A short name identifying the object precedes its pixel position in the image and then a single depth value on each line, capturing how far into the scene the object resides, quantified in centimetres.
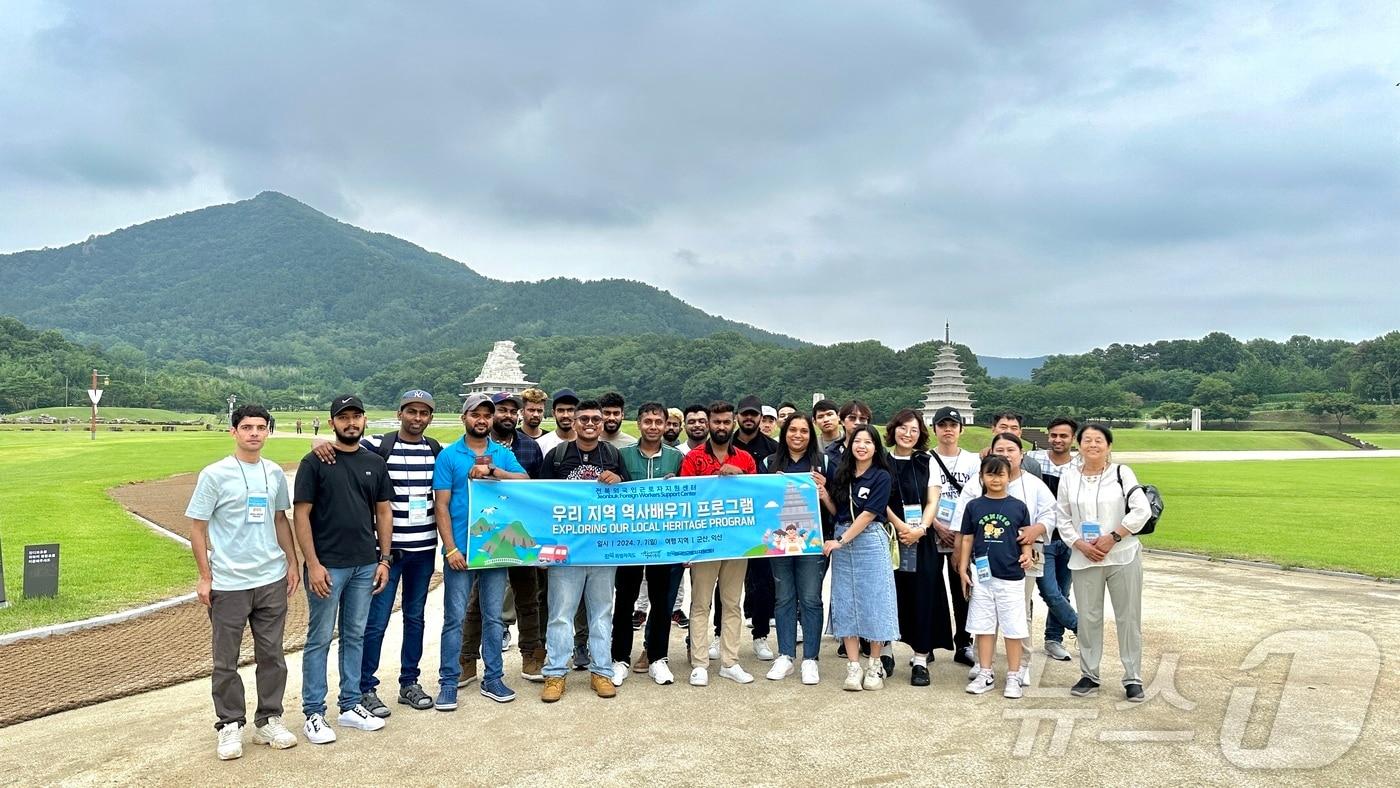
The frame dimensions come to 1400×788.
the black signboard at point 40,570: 984
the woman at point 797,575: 688
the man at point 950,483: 720
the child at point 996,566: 649
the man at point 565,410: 742
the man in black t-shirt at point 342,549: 562
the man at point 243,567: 531
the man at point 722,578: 685
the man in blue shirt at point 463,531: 627
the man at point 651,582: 692
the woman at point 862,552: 672
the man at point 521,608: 681
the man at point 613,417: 770
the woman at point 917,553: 688
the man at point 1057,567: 743
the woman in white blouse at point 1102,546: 627
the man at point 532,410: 834
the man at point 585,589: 643
